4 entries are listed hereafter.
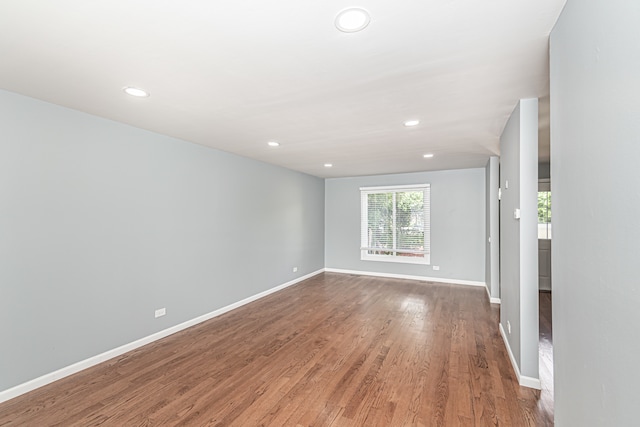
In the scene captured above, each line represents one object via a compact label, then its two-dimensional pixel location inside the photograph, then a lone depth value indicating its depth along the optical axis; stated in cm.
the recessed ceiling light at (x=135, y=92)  217
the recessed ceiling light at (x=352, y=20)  134
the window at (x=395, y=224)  616
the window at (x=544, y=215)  546
